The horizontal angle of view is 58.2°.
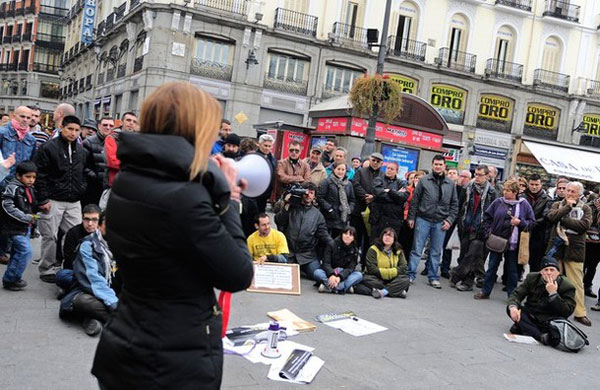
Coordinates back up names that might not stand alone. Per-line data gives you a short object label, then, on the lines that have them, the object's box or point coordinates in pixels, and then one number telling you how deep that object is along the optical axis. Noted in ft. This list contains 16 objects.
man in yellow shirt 24.57
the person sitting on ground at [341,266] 24.17
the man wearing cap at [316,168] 28.94
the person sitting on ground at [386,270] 24.68
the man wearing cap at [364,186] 28.96
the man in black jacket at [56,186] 20.88
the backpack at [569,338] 19.69
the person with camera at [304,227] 25.99
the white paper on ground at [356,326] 18.75
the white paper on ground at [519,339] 20.21
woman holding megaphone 5.87
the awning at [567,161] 82.79
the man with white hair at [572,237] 24.91
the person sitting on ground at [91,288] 16.12
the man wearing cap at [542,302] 20.15
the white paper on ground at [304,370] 13.96
